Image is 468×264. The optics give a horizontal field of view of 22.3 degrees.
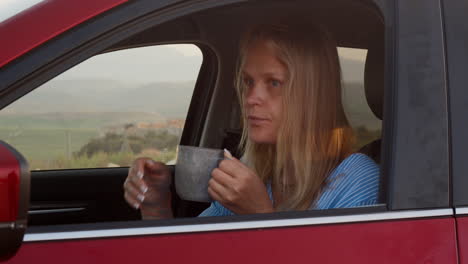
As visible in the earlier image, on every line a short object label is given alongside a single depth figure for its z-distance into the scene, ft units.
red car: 5.66
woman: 6.79
